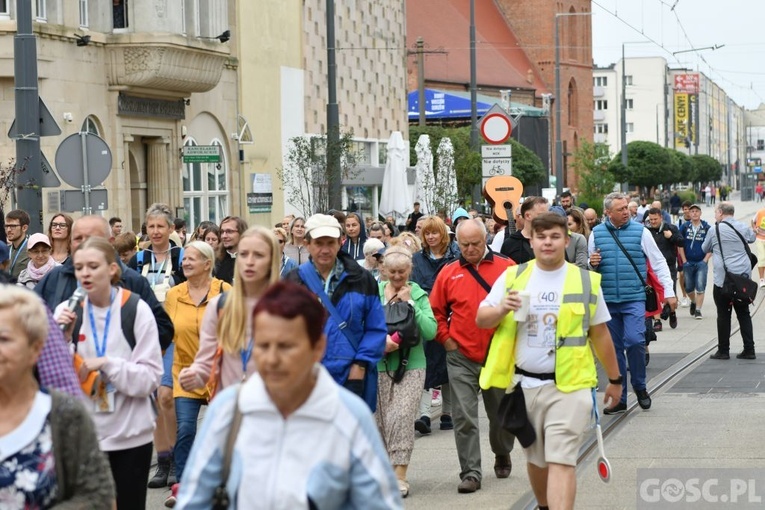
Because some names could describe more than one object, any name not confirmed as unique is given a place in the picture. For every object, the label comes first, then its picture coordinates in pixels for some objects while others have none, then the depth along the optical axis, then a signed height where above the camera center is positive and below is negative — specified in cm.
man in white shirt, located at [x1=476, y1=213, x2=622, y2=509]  760 -85
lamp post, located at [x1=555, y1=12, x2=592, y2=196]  5243 +110
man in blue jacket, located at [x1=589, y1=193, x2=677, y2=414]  1301 -86
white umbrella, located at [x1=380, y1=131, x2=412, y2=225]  3609 -20
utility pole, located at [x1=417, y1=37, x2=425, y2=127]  5393 +370
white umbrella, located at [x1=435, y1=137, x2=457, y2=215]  3731 +6
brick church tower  9838 +865
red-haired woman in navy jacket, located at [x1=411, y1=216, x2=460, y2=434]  1177 -76
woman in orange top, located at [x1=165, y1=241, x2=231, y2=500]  908 -81
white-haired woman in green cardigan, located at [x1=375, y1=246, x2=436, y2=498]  941 -122
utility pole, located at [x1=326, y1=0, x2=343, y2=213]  2753 +100
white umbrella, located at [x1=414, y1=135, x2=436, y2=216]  3809 +12
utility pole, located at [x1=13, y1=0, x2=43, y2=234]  1530 +90
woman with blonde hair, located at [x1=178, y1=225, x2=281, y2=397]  688 -59
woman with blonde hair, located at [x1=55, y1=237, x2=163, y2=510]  656 -77
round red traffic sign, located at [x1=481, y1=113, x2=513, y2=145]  2244 +79
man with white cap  812 -67
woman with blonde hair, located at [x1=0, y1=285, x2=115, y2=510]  436 -72
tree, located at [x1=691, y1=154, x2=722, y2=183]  11776 +66
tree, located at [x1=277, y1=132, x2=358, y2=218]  3188 +42
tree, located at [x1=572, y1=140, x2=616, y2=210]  5150 -1
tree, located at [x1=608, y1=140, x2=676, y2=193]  9612 +99
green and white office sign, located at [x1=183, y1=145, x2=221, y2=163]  3119 +66
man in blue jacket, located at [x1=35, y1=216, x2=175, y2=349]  769 -51
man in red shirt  975 -99
